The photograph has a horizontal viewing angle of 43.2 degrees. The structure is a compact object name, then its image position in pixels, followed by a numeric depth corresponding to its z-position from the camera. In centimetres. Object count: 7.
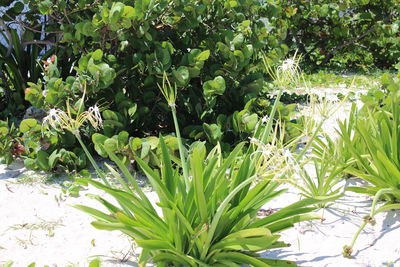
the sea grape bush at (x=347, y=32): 734
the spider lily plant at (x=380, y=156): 274
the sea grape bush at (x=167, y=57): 327
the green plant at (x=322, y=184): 279
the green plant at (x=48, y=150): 332
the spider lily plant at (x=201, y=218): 207
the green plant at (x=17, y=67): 422
